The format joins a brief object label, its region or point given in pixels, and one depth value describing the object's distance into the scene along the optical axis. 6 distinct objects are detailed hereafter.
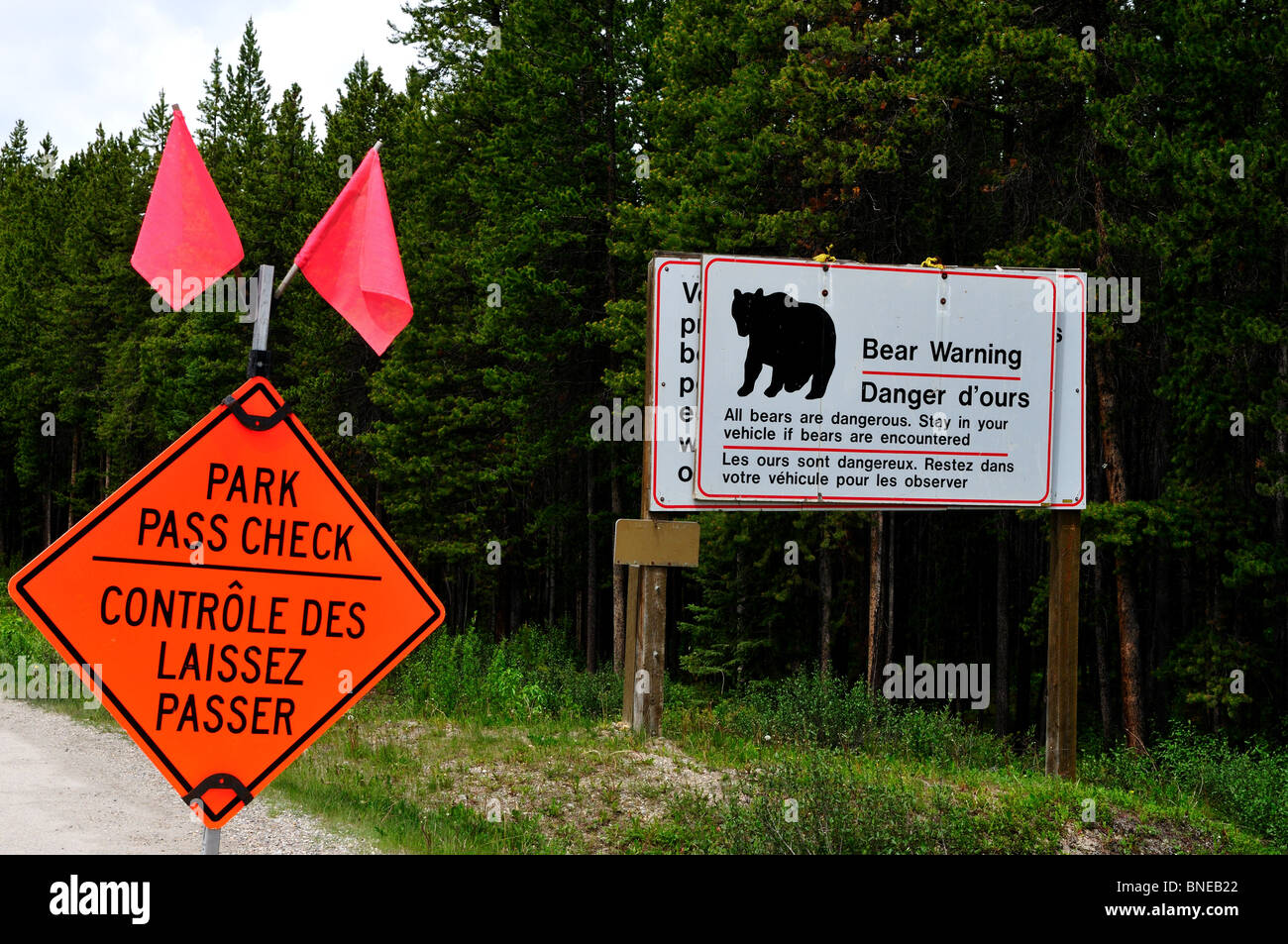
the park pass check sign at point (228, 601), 4.12
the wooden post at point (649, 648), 9.78
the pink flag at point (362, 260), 4.66
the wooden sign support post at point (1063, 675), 9.66
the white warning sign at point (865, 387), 9.48
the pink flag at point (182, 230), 4.36
